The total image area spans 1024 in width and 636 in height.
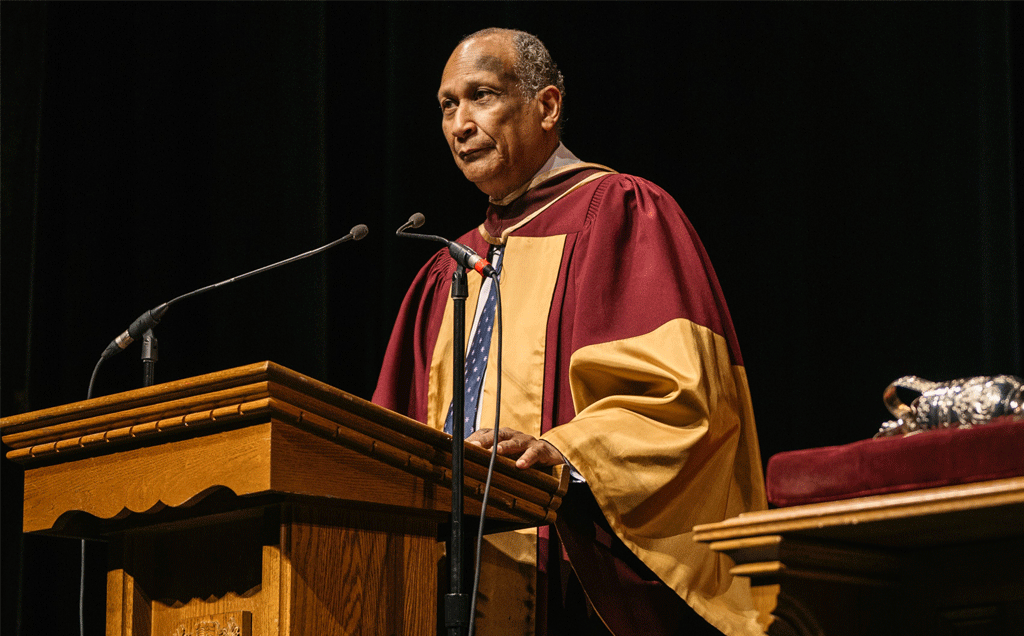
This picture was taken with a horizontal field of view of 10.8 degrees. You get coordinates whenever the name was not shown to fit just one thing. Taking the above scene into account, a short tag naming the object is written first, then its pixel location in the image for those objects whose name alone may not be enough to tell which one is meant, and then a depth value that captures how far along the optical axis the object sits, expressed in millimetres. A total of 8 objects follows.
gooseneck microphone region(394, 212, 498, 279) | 6704
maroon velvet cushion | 5965
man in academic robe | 6889
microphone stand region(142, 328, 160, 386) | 6899
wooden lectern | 6543
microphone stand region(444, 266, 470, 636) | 6599
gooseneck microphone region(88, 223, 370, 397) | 6918
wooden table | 5992
